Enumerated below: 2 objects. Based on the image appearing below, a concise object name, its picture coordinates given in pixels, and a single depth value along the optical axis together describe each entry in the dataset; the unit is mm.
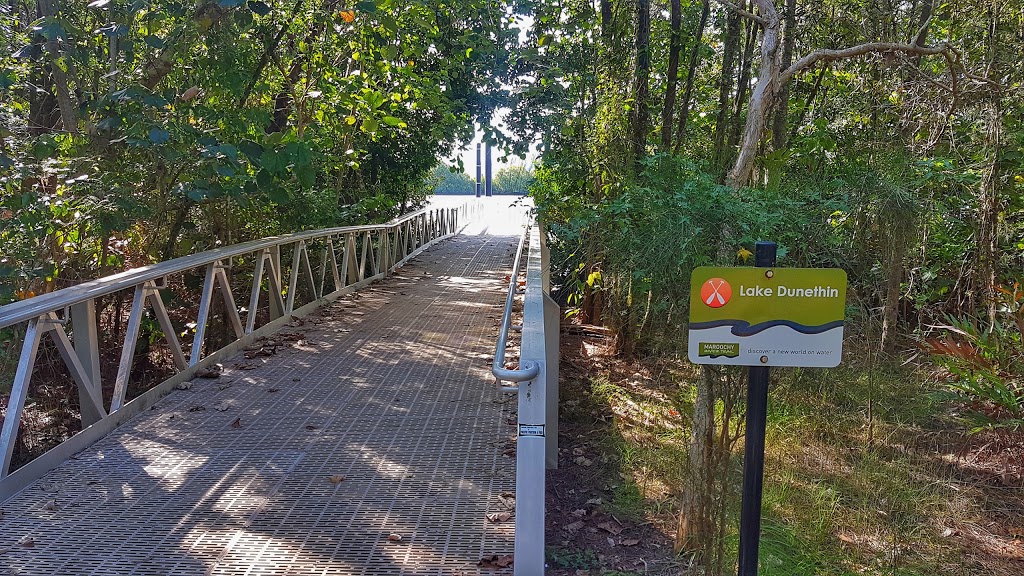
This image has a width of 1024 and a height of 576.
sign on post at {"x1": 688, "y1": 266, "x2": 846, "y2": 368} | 2713
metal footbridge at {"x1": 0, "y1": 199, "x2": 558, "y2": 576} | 3172
